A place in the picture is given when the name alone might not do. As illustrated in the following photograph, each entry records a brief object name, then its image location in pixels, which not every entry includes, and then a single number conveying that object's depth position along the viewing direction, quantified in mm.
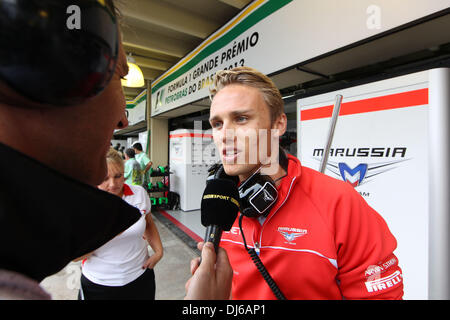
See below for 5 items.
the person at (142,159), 5151
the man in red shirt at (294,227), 765
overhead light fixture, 2903
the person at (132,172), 4375
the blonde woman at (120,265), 1396
